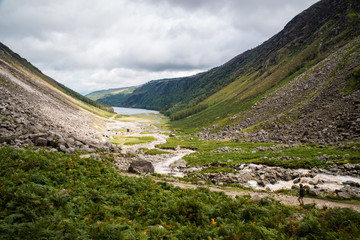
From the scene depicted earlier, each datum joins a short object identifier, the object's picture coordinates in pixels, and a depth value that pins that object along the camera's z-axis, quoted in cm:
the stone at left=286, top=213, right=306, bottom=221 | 1061
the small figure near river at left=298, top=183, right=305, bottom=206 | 1520
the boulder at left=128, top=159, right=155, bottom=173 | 2664
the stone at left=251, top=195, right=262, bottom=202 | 1407
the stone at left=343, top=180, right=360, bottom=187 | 1828
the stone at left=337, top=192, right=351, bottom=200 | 1579
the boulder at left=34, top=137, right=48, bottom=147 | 2492
